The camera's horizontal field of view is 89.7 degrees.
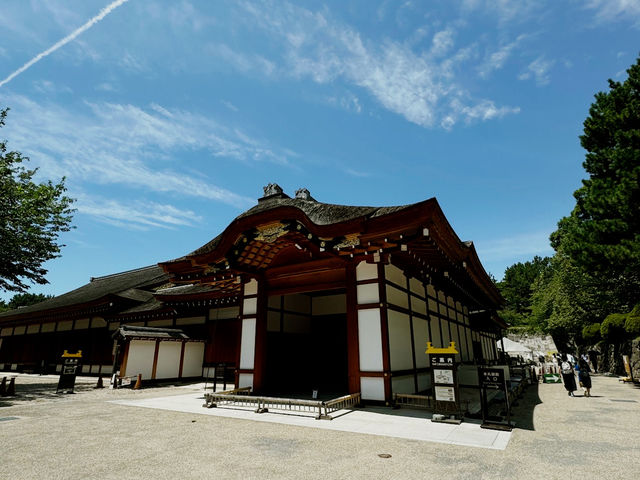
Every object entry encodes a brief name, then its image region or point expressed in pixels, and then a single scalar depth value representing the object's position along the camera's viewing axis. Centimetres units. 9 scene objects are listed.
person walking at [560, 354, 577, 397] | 1127
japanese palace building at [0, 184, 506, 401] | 872
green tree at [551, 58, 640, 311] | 1391
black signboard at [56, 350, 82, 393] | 1233
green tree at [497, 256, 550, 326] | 5662
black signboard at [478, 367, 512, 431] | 636
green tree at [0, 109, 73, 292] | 1477
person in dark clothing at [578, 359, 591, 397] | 1093
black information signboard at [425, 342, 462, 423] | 712
